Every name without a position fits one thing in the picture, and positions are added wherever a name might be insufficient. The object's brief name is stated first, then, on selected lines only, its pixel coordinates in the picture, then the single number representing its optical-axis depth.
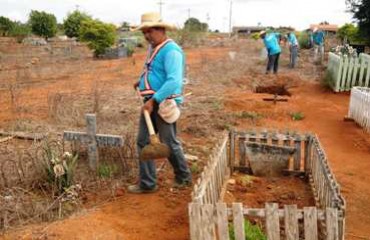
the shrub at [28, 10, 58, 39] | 44.12
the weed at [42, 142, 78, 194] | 4.86
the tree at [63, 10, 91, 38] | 44.17
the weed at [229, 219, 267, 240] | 3.73
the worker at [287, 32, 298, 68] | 18.73
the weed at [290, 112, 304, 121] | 9.77
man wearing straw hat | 4.52
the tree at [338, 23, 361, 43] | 22.97
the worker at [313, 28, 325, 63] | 20.92
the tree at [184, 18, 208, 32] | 41.81
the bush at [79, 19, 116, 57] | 28.11
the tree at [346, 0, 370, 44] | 16.95
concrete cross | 5.35
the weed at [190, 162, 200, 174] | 5.80
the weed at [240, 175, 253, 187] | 5.37
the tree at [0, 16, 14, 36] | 45.40
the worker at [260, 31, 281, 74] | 16.42
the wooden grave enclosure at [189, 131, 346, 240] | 3.19
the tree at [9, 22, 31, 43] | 43.22
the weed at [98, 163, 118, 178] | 5.39
